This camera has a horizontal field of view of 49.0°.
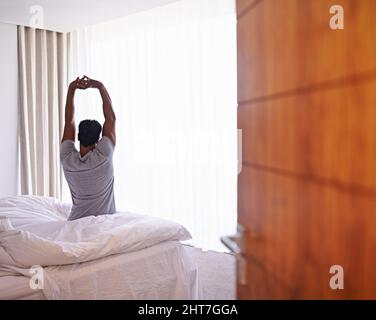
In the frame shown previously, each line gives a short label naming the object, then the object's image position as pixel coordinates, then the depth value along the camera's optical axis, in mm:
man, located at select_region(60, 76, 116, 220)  2291
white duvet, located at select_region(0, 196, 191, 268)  1824
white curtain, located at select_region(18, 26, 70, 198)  4367
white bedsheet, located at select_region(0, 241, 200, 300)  1740
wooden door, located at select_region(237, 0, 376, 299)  656
